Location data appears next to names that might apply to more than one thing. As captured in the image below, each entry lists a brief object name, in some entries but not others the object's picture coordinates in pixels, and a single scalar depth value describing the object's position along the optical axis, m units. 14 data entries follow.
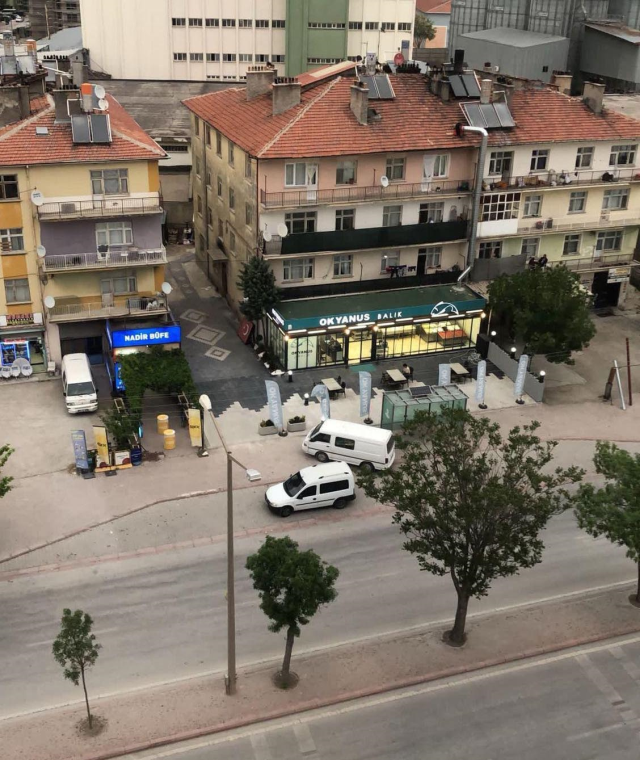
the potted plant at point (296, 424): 42.34
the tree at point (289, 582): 25.31
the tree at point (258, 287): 46.69
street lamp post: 24.92
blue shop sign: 44.12
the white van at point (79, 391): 42.60
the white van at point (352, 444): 39.47
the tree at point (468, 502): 26.80
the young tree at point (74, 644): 24.12
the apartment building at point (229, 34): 89.25
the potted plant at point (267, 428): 42.06
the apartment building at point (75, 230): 42.69
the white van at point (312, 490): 36.19
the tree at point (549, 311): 45.53
